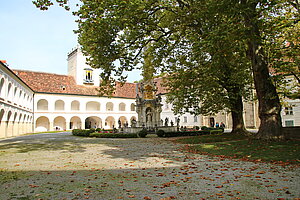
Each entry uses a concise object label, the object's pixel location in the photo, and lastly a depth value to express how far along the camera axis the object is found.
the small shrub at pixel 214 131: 22.65
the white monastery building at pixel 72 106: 30.23
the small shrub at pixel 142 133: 20.42
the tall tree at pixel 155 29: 9.24
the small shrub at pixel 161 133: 20.58
